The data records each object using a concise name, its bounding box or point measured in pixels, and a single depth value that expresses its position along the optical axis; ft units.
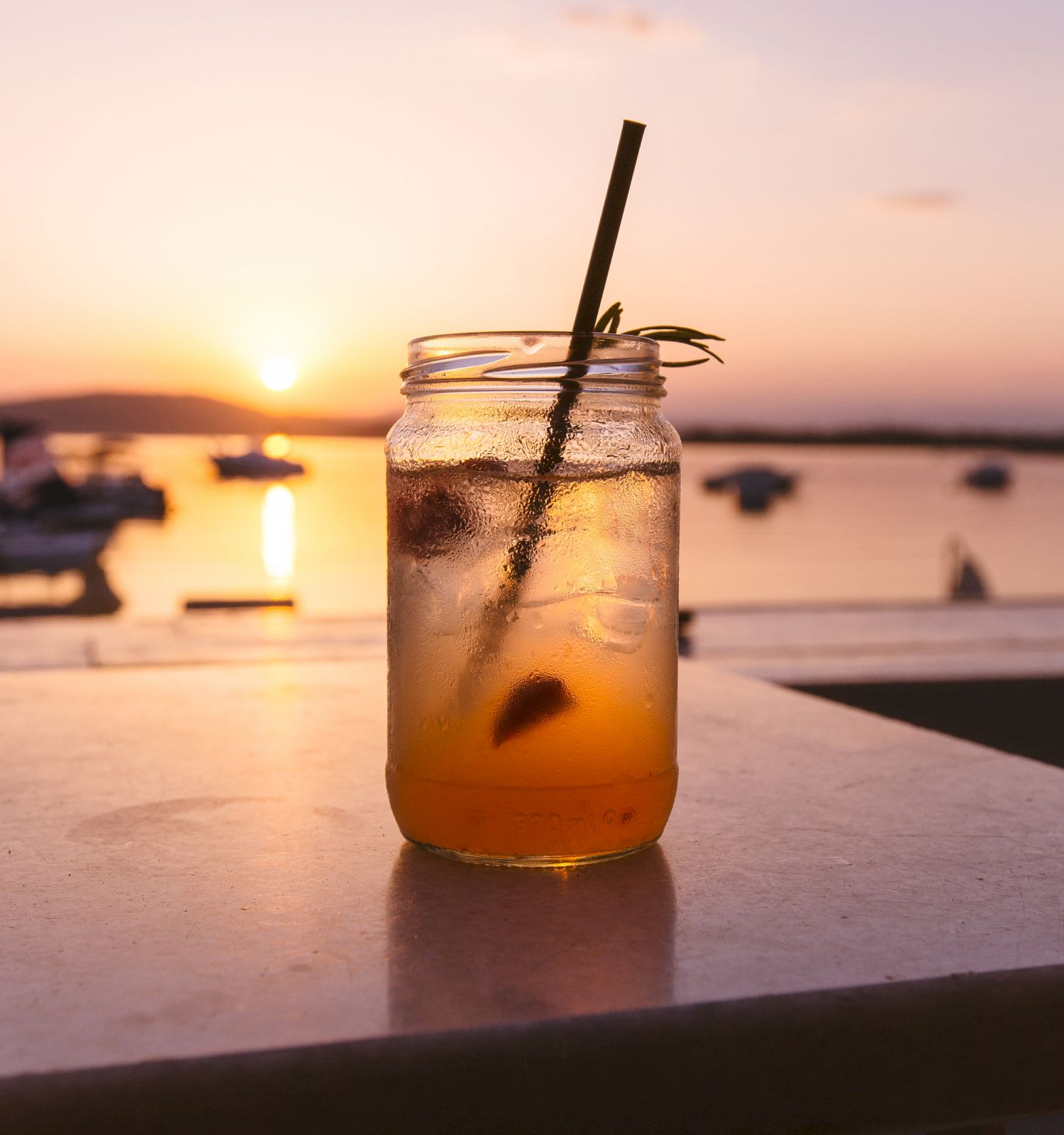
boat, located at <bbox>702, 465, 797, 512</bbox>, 137.82
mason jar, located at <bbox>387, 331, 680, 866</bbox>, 1.04
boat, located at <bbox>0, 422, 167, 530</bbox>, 54.72
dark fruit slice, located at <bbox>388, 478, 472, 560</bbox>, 1.08
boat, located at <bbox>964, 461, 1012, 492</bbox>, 187.55
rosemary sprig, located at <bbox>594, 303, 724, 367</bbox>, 1.10
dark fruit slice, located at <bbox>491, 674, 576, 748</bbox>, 1.04
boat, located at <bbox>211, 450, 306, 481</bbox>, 181.87
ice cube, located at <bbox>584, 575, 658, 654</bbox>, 1.06
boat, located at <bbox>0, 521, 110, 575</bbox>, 43.85
